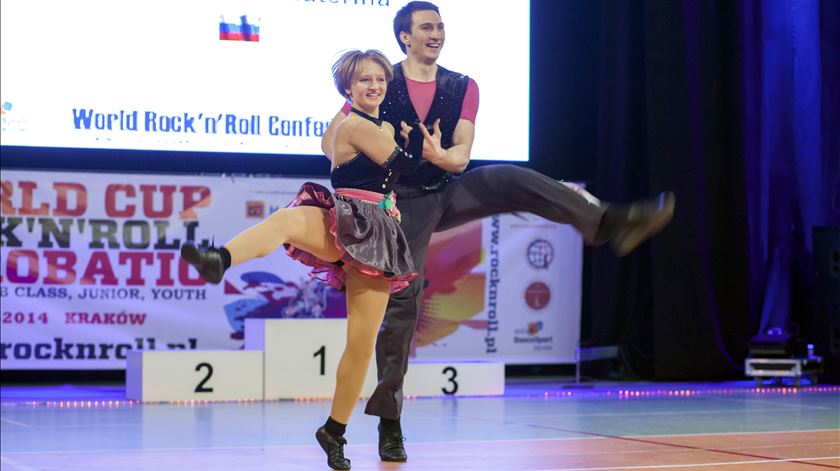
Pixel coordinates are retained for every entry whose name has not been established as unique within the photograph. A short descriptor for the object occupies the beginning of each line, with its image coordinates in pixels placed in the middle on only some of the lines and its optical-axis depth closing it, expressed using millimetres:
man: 6143
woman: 5749
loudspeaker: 12795
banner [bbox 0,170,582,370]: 11476
